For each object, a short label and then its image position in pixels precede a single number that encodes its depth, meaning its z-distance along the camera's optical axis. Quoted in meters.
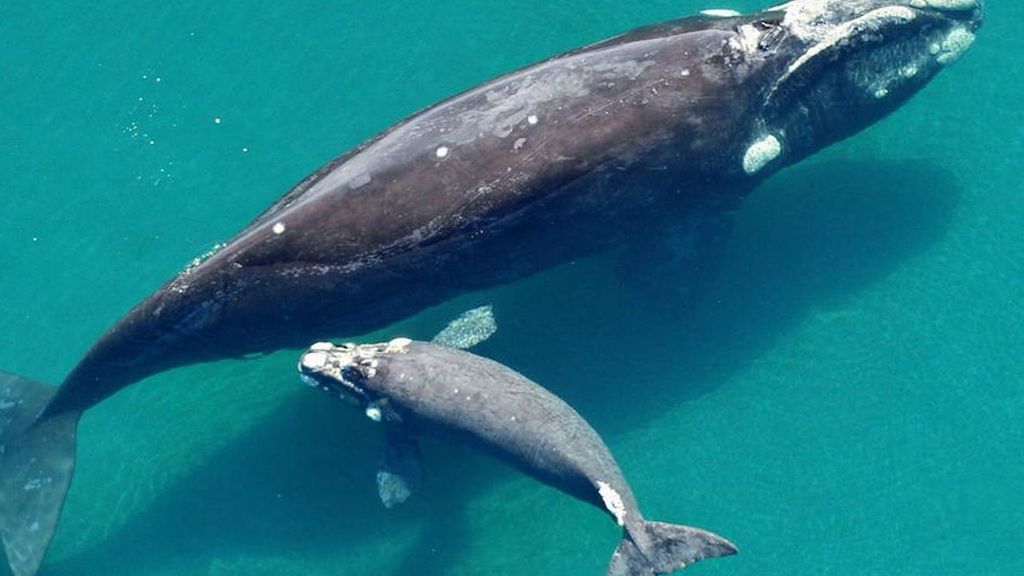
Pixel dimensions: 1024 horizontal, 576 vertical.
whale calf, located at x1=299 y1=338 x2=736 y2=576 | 13.11
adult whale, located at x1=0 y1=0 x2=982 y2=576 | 13.66
